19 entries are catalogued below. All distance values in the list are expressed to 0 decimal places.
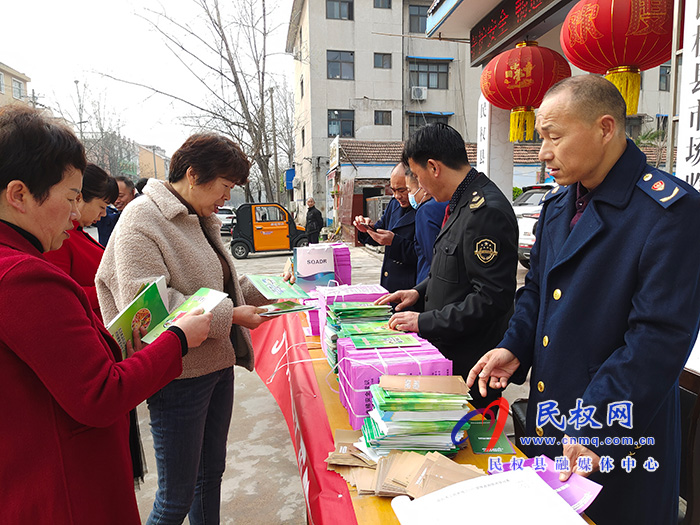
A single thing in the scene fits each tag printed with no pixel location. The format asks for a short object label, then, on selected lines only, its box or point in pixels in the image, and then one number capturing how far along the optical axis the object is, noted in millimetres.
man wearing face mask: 2793
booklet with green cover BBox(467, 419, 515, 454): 1240
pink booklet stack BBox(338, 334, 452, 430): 1276
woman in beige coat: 1489
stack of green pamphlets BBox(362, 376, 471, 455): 1122
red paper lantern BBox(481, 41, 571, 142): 3625
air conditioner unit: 19578
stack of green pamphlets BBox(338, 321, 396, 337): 1560
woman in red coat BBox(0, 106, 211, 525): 856
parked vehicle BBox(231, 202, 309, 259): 12203
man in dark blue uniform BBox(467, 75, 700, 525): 1057
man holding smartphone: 3237
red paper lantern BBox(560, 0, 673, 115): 2443
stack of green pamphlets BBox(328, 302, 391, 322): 1751
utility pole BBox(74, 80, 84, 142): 19156
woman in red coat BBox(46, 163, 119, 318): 2158
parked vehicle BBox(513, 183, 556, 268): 7691
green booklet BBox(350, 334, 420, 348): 1412
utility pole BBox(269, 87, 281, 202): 13122
